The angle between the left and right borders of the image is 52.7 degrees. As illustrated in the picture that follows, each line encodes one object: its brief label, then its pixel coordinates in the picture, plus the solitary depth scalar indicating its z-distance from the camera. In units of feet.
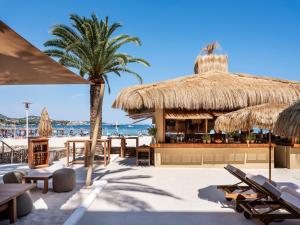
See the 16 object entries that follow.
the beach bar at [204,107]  40.42
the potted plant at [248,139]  40.72
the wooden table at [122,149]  52.43
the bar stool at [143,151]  41.65
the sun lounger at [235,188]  20.13
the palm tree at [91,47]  49.44
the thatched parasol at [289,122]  15.35
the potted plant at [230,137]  42.91
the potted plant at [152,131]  42.57
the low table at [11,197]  15.85
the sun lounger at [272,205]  14.82
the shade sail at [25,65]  12.02
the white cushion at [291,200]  14.53
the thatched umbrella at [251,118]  25.14
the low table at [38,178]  24.43
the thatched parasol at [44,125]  42.14
